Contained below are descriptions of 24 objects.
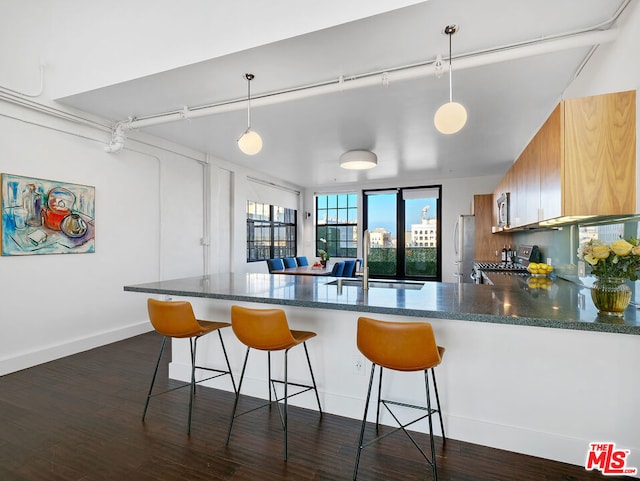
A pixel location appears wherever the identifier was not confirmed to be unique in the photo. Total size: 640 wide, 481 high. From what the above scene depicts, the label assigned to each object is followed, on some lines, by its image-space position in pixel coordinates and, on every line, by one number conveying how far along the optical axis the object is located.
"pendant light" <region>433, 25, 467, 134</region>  2.19
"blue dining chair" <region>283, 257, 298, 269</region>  7.37
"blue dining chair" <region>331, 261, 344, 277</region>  6.56
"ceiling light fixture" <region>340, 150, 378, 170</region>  4.92
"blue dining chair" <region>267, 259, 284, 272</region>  6.81
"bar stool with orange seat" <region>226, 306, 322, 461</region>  2.07
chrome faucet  2.53
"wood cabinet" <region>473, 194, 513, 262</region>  6.14
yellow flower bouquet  1.66
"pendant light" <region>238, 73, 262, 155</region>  2.82
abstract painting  3.26
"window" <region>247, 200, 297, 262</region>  7.27
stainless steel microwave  4.24
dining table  6.26
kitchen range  4.31
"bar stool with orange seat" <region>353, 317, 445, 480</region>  1.73
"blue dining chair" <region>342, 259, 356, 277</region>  6.64
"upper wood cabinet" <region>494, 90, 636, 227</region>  1.96
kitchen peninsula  1.84
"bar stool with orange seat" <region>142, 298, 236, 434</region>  2.32
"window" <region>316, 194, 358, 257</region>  8.99
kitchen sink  2.87
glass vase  1.70
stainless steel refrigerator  6.46
